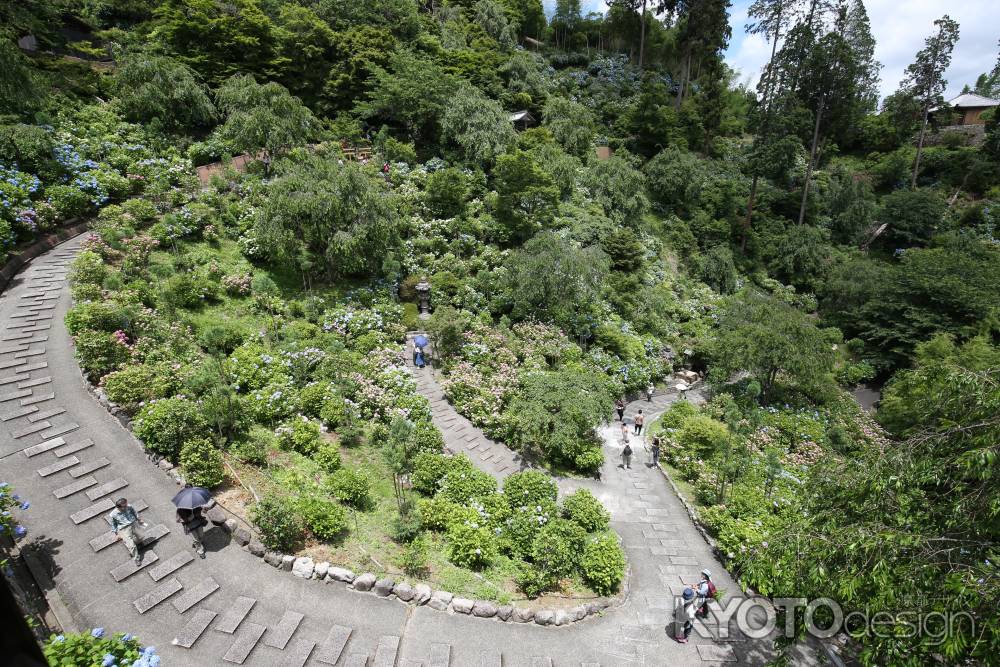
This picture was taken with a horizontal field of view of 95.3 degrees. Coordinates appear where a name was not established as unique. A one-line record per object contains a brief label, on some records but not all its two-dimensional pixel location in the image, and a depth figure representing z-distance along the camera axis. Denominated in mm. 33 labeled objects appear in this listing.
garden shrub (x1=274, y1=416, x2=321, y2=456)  12125
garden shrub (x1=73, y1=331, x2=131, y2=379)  11812
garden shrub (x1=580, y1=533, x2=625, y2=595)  10312
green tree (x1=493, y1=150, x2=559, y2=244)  24781
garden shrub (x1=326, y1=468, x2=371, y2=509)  10781
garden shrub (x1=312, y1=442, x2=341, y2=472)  11672
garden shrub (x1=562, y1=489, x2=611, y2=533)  11867
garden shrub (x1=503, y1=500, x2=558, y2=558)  10906
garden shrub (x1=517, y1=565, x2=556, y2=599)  9828
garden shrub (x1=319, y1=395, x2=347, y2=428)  13281
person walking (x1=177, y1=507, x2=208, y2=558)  8922
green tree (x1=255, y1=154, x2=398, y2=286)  18125
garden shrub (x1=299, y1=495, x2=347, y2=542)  9703
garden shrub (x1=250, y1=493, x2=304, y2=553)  9164
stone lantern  19938
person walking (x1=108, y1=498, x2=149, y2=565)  8484
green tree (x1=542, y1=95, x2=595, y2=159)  35188
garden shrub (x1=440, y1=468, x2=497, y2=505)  11891
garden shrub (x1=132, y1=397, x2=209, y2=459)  10398
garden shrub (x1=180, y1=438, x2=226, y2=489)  9969
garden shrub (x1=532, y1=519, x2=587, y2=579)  10016
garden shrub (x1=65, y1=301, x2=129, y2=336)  12531
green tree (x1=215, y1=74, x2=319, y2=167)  22000
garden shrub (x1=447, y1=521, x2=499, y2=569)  10227
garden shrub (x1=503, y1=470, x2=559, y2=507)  12062
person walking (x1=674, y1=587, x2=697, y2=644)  9469
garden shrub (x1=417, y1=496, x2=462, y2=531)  11062
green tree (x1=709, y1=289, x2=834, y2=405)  19953
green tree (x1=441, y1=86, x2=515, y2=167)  27719
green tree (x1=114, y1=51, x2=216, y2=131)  22906
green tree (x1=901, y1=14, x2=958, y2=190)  35688
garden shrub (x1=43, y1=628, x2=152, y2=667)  5867
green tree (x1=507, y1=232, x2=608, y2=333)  20652
